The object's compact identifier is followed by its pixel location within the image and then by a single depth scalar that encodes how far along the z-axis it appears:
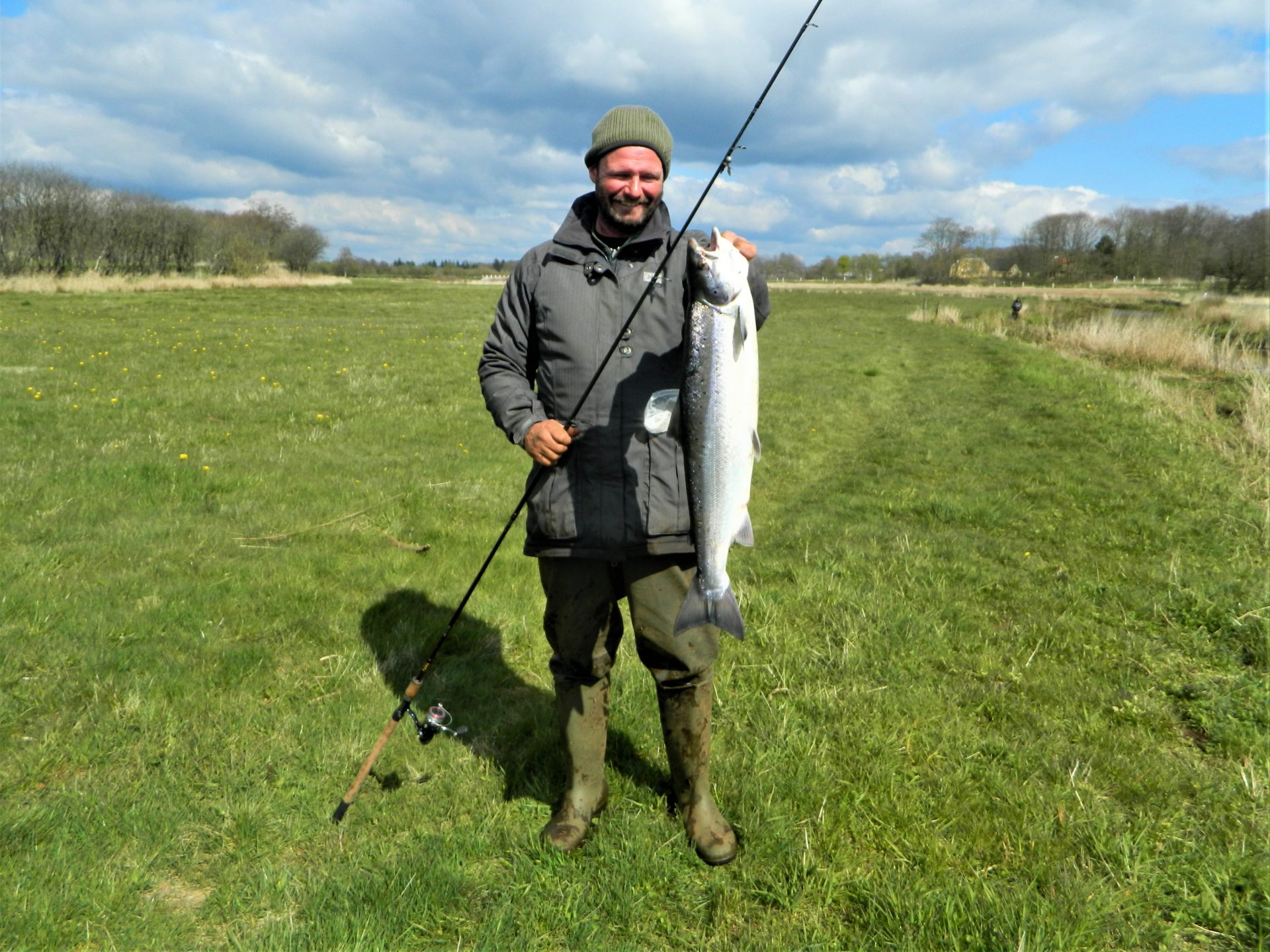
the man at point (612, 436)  3.41
